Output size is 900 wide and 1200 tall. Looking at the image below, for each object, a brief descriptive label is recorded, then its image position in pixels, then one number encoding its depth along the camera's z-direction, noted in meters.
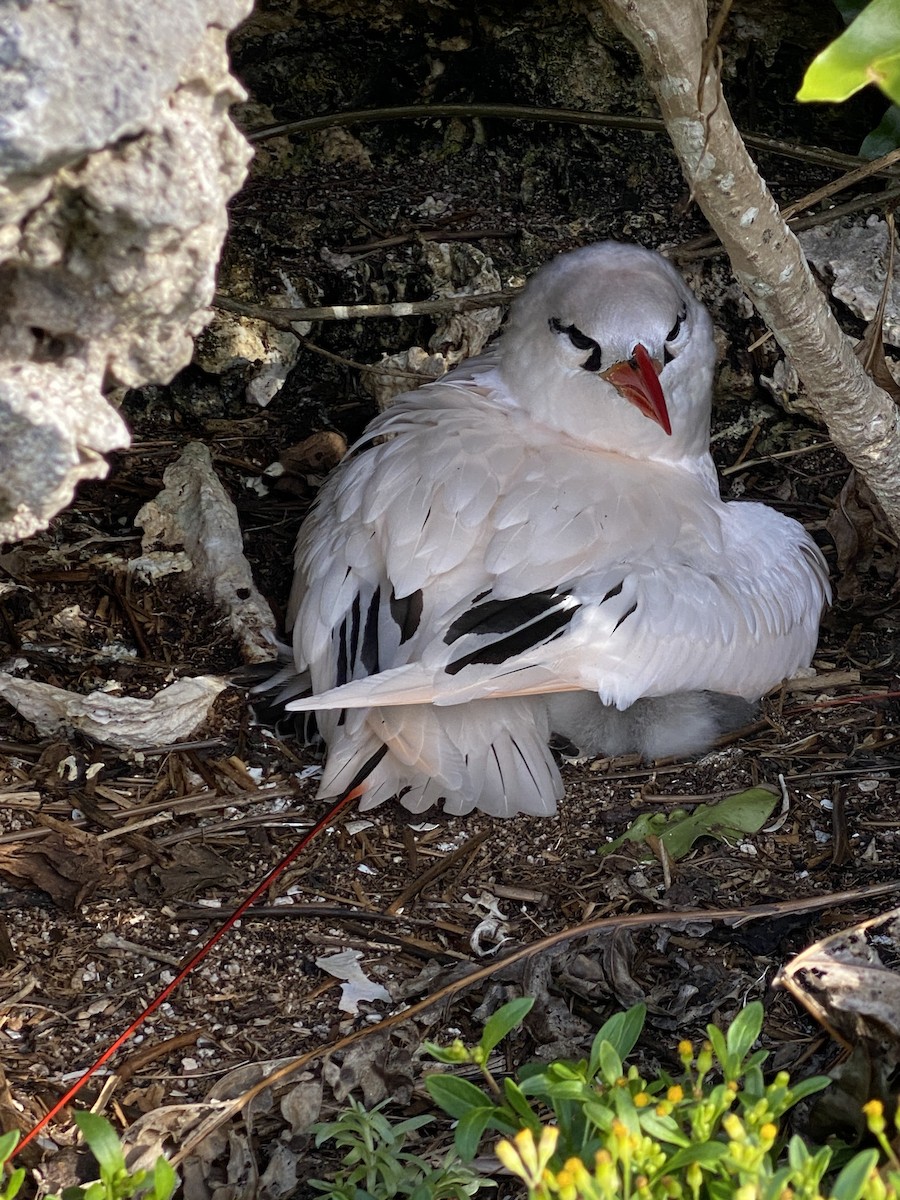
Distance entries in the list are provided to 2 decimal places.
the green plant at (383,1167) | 1.93
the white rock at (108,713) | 3.07
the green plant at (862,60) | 1.72
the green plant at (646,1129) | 1.57
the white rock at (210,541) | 3.47
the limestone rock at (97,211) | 1.44
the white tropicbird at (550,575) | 2.80
